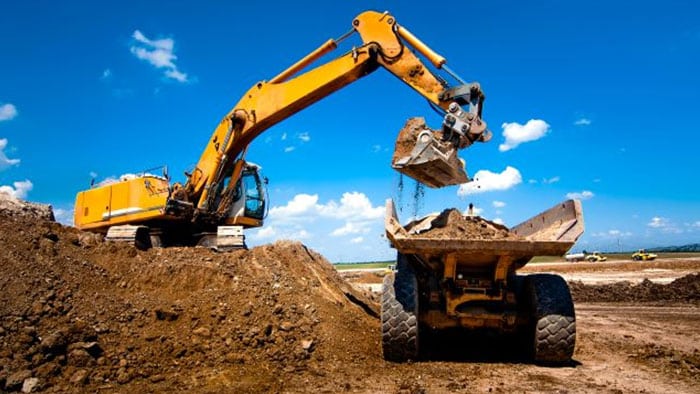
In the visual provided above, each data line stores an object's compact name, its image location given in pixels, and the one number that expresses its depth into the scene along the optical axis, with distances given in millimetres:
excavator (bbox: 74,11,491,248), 7504
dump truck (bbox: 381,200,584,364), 5484
